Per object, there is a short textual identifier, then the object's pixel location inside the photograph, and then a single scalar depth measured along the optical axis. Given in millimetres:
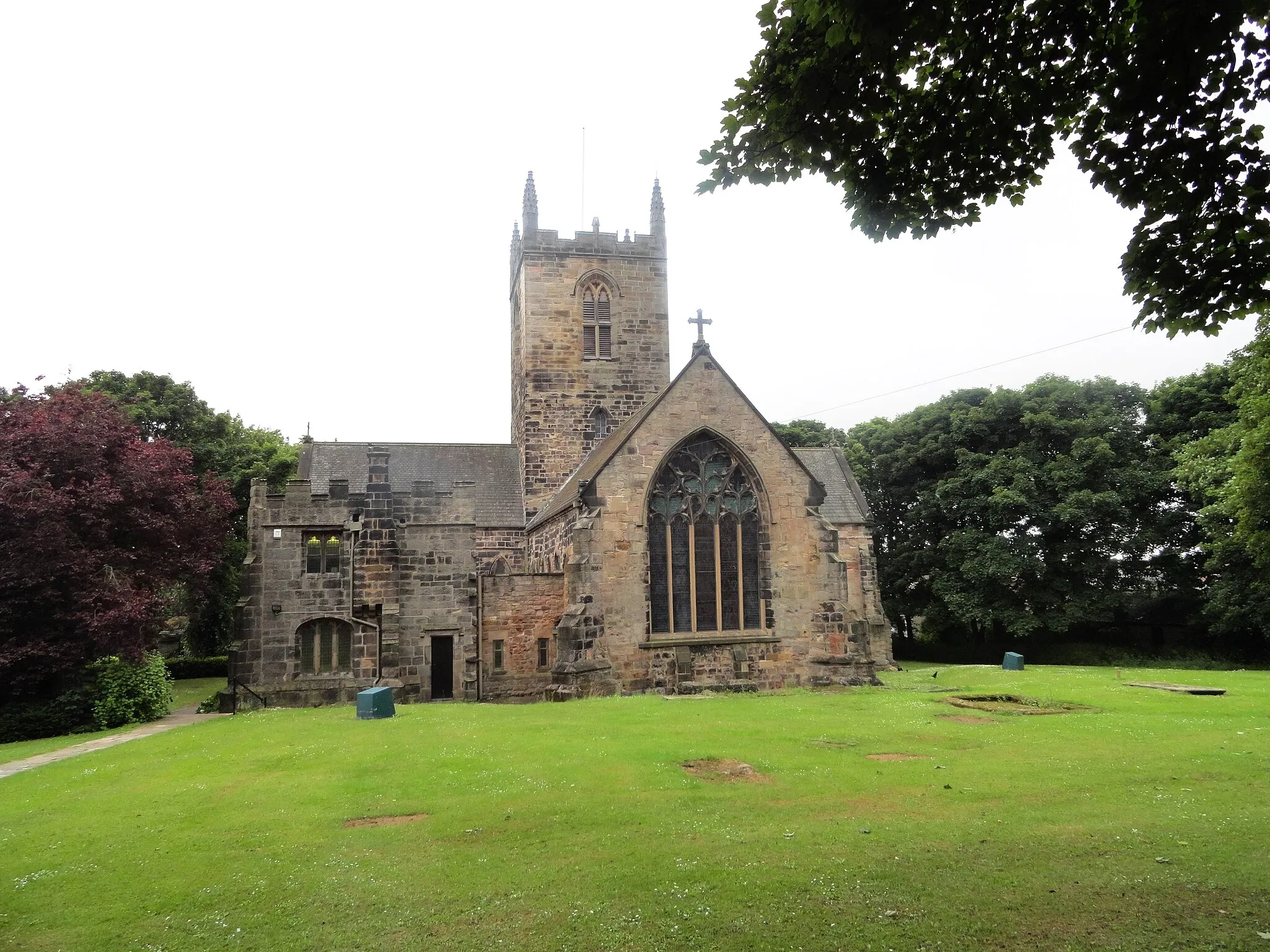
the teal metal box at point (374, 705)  19266
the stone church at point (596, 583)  23797
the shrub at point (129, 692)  20375
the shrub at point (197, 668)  38656
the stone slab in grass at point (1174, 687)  20625
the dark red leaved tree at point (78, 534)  19328
